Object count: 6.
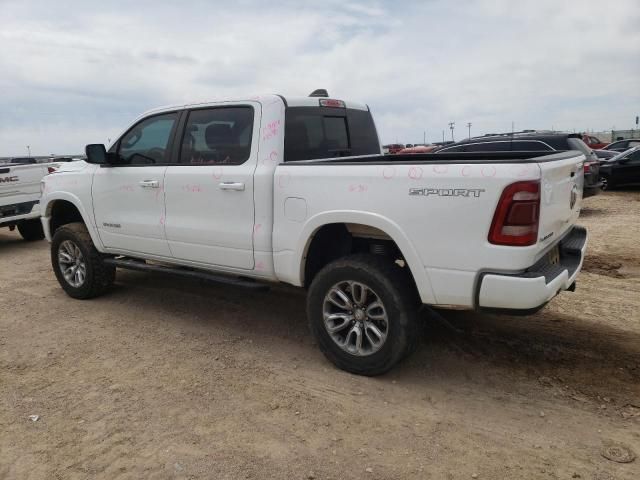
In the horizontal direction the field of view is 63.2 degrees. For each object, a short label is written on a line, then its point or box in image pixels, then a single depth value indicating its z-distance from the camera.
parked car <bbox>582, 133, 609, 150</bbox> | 24.02
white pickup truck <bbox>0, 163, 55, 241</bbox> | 8.74
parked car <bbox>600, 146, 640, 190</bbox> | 14.53
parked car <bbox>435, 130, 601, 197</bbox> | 10.12
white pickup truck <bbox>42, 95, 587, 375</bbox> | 3.01
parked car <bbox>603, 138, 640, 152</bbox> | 20.79
